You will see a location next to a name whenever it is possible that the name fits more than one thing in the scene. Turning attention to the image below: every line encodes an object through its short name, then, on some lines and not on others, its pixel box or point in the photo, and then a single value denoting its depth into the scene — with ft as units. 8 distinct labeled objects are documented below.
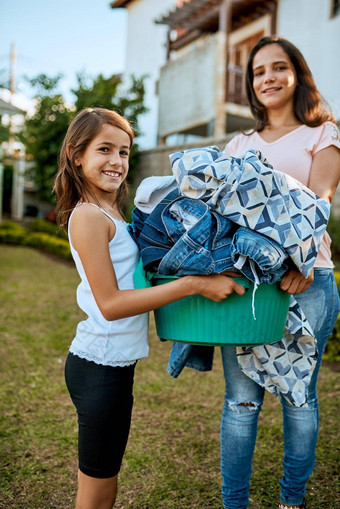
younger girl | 4.42
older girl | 5.63
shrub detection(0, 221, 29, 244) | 42.19
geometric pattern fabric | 4.21
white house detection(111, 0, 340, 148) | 30.32
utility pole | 69.46
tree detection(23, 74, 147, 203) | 39.73
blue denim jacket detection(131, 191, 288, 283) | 4.14
